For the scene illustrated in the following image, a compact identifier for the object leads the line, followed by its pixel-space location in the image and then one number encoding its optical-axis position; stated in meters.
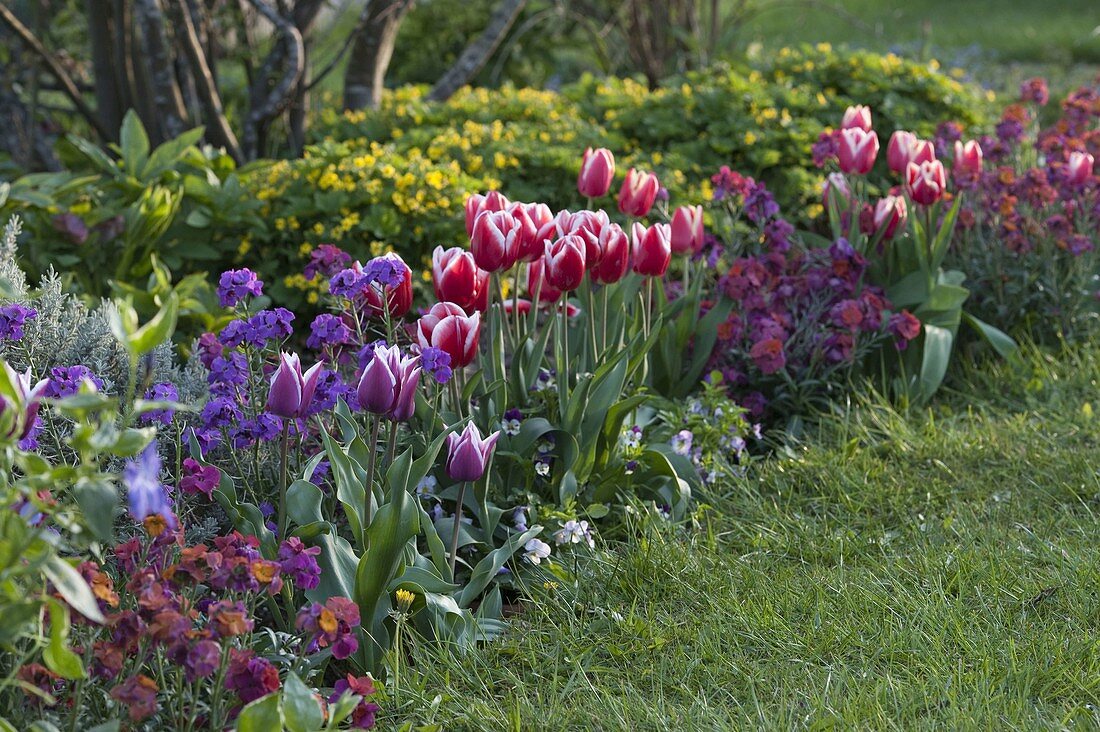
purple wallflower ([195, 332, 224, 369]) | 2.61
